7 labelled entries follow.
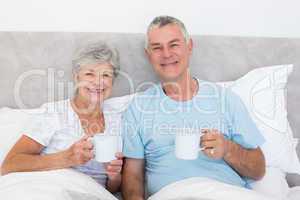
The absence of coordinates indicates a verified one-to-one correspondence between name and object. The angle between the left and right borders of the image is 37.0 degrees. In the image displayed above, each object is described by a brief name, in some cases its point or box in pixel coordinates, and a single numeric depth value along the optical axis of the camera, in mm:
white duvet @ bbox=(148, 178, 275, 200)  1280
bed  1925
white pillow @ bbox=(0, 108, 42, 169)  1732
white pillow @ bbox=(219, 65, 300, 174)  1794
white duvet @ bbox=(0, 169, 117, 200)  1241
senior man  1647
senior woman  1541
